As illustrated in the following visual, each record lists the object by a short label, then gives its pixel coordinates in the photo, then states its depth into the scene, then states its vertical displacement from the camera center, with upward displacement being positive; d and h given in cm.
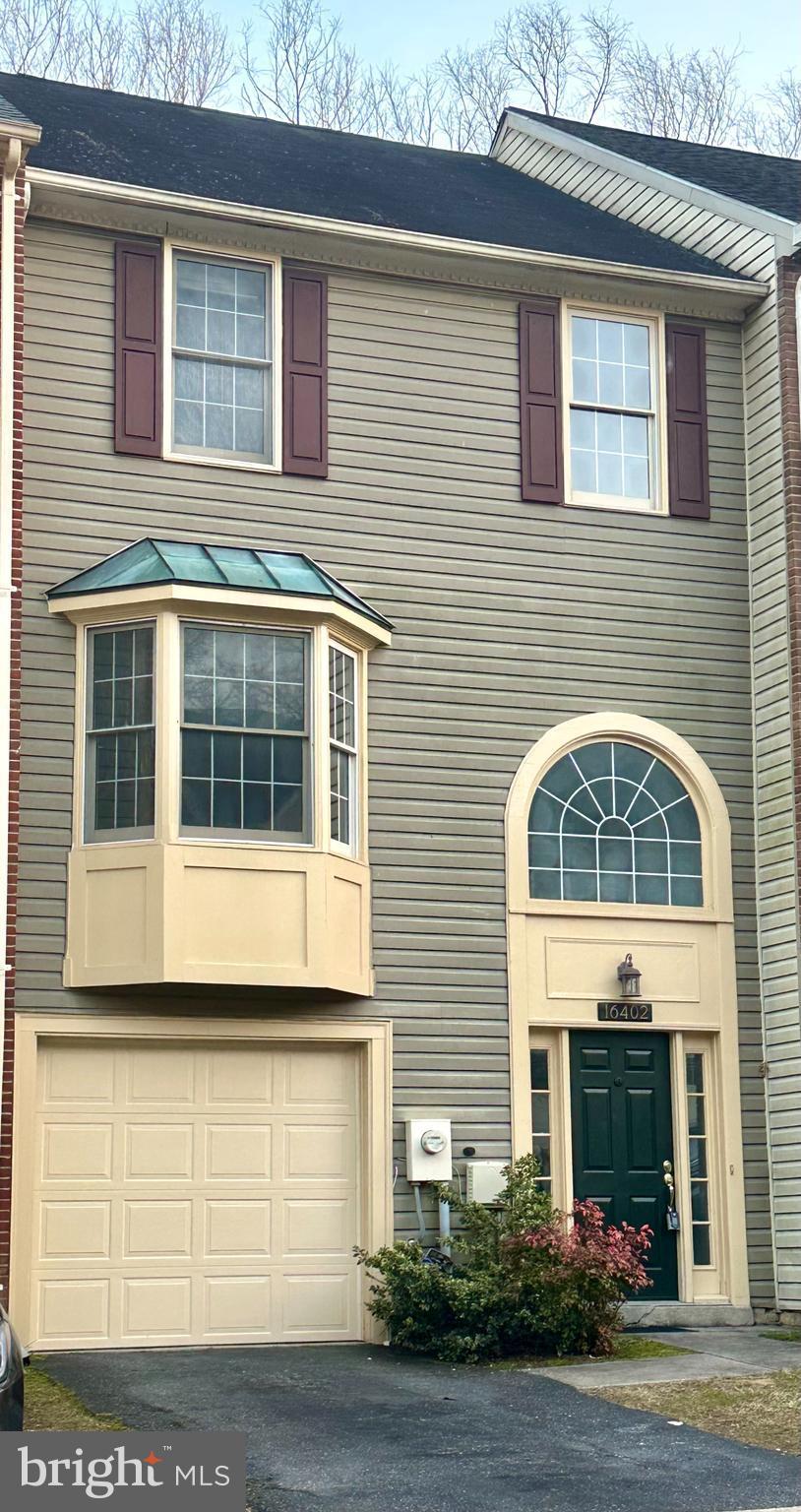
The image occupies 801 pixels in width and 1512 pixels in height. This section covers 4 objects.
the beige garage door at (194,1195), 1272 -64
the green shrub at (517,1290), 1217 -124
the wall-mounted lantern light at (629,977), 1425 +94
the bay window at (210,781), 1283 +228
